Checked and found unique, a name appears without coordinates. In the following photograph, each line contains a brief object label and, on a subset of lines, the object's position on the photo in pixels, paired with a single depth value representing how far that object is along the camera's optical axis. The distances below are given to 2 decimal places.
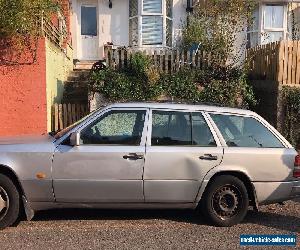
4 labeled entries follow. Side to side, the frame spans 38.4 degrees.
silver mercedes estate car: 5.39
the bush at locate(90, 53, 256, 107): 10.91
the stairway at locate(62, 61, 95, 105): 12.12
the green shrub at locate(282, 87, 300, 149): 10.97
